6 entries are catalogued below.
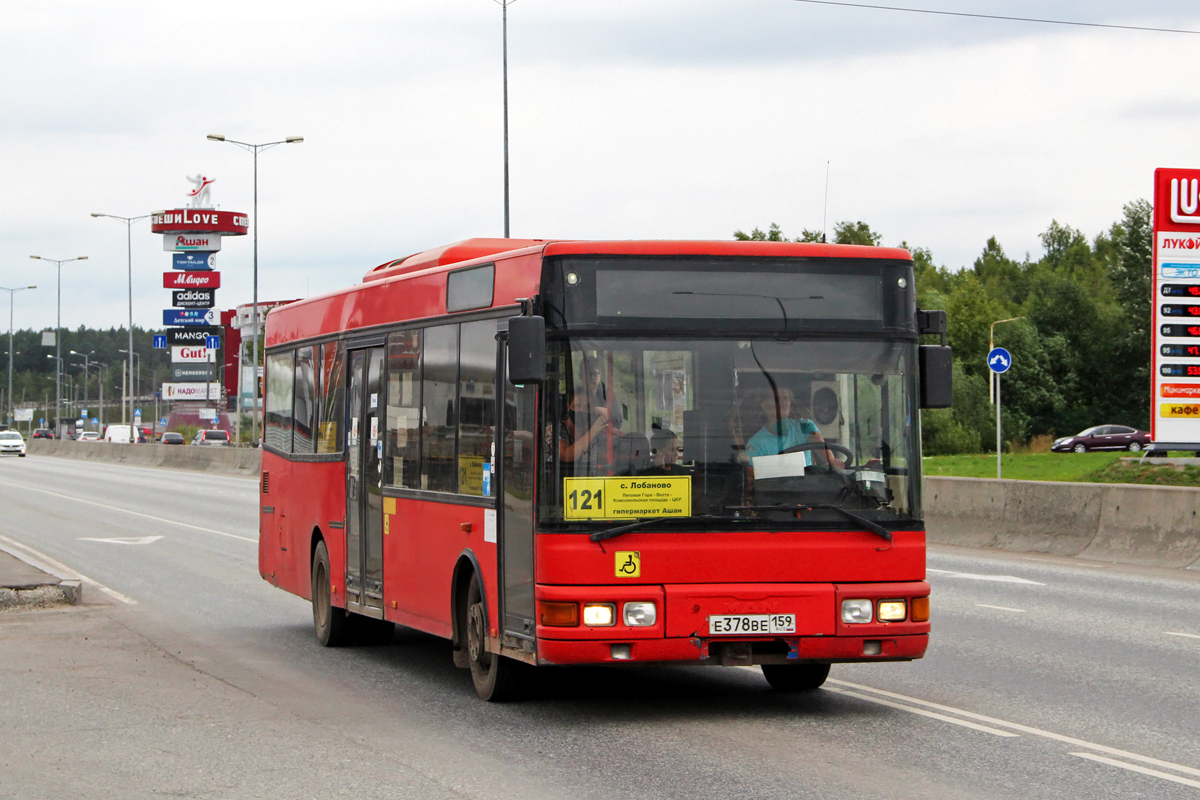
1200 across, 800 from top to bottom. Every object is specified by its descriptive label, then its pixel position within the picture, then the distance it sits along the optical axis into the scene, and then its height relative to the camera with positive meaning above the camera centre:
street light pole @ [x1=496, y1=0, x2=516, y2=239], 37.66 +7.76
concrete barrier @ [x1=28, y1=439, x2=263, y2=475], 58.14 -2.06
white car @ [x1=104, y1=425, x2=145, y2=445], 122.22 -2.09
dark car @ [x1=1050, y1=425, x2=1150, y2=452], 78.38 -1.58
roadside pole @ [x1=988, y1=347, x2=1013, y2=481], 36.88 +1.02
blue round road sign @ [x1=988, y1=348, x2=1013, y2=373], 36.88 +1.02
